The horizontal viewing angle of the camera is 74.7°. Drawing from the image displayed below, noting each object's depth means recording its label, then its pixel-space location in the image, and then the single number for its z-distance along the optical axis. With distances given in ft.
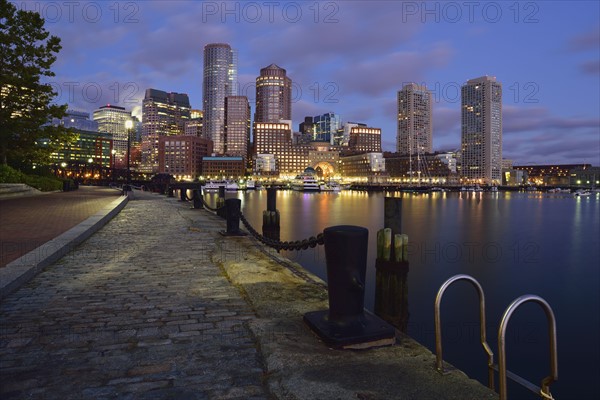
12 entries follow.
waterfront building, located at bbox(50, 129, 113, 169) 619.22
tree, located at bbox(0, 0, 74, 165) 92.68
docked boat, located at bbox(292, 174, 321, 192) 456.45
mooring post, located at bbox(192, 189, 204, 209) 81.05
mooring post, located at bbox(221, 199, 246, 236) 42.83
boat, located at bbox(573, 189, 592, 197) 500.70
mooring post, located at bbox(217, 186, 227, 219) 66.47
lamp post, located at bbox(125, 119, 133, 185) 116.20
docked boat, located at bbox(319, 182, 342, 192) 475.23
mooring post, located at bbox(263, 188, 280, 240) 50.98
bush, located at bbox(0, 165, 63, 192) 91.25
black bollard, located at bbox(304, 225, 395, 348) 14.10
